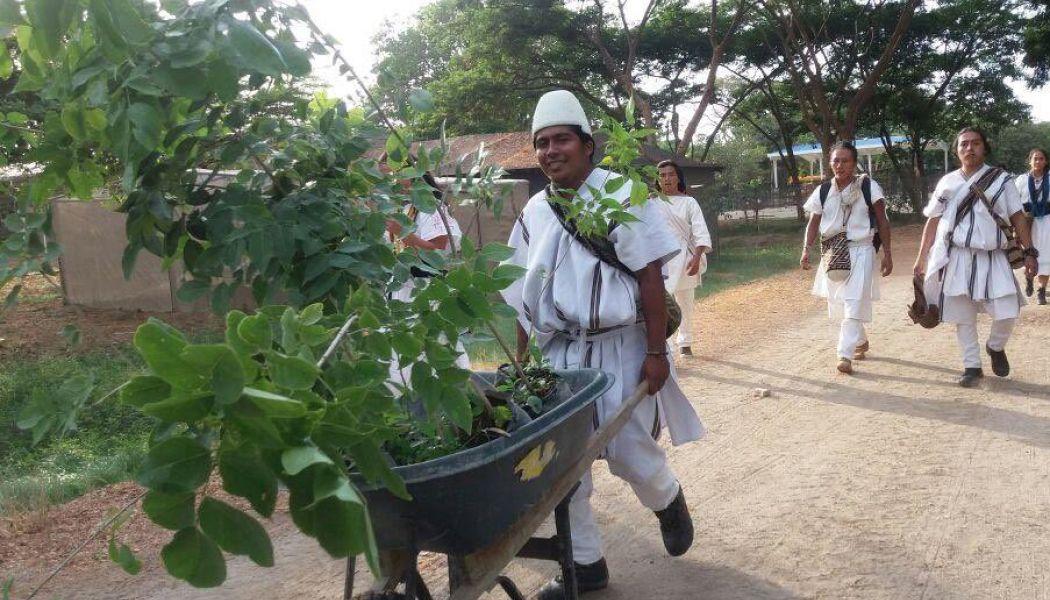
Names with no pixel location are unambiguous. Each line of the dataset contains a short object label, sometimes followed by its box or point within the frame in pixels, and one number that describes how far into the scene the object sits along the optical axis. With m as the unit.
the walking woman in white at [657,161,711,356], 8.10
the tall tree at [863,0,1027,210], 27.03
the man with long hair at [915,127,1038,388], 6.83
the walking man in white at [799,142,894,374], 7.45
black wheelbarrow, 2.15
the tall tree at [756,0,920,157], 23.61
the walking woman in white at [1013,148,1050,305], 10.31
